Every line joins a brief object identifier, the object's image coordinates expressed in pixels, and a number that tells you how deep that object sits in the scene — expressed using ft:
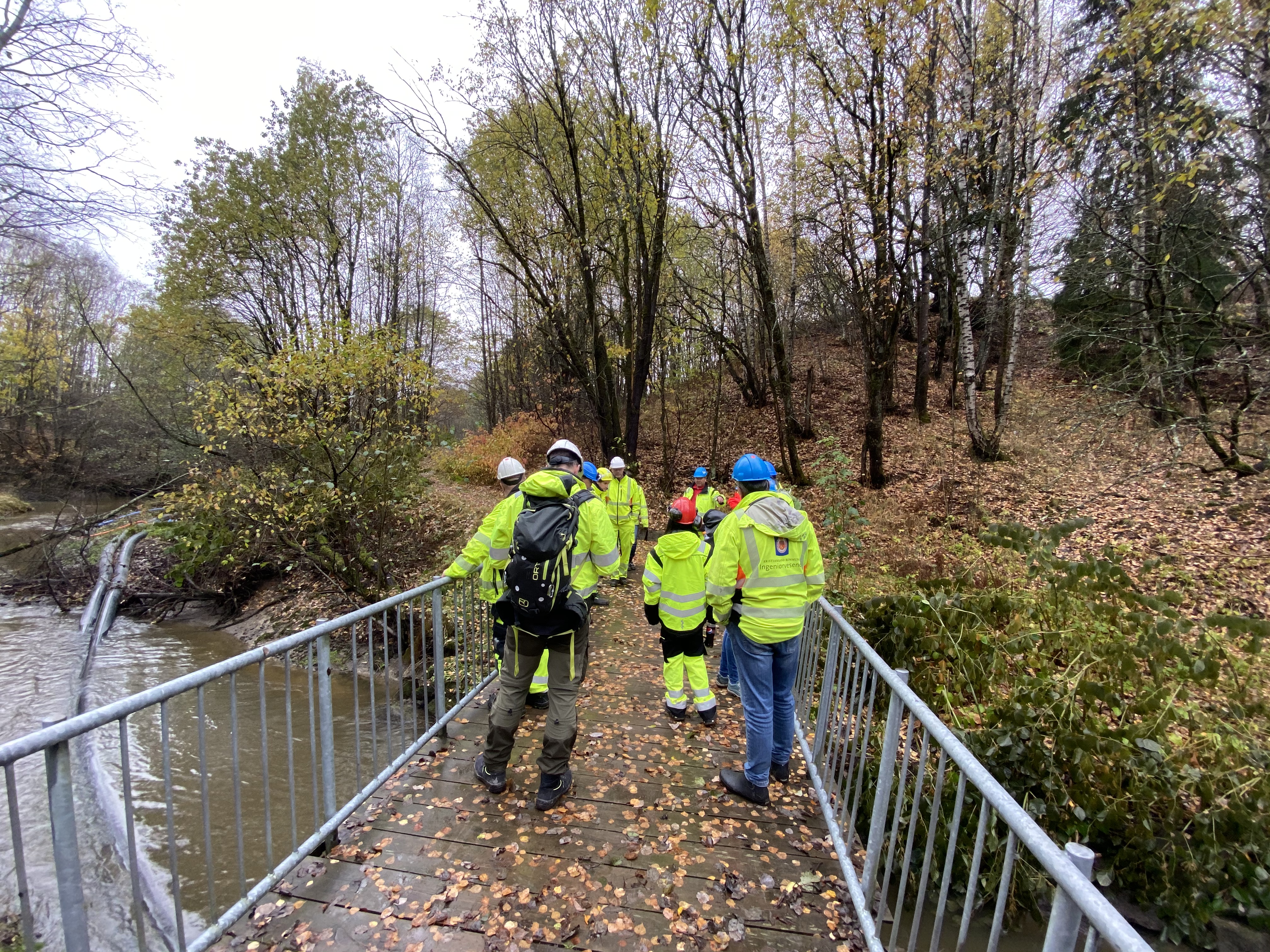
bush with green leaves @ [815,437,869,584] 23.57
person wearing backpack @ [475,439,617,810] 10.43
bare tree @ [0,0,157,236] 20.67
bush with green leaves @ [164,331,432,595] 24.14
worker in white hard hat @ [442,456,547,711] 12.24
